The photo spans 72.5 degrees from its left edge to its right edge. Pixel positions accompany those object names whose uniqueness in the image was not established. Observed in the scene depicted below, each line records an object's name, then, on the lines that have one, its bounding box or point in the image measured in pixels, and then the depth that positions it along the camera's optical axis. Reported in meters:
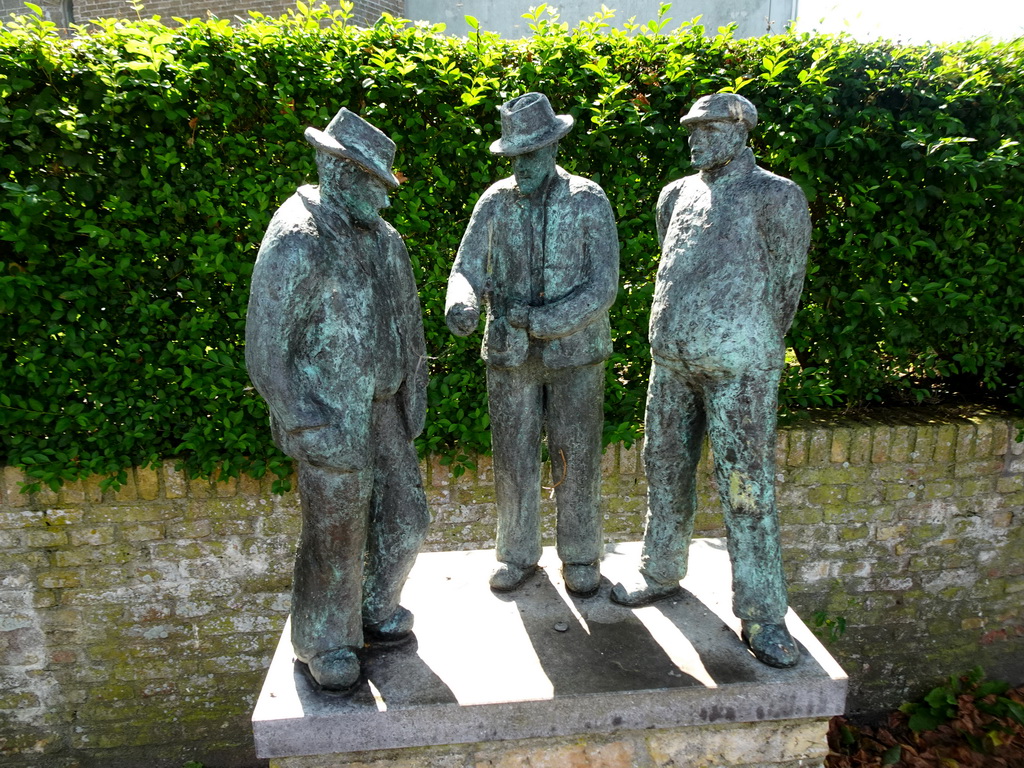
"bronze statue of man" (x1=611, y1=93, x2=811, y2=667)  2.30
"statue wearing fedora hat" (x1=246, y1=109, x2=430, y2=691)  2.01
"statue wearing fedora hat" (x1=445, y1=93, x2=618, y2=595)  2.41
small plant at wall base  4.34
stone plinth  2.24
